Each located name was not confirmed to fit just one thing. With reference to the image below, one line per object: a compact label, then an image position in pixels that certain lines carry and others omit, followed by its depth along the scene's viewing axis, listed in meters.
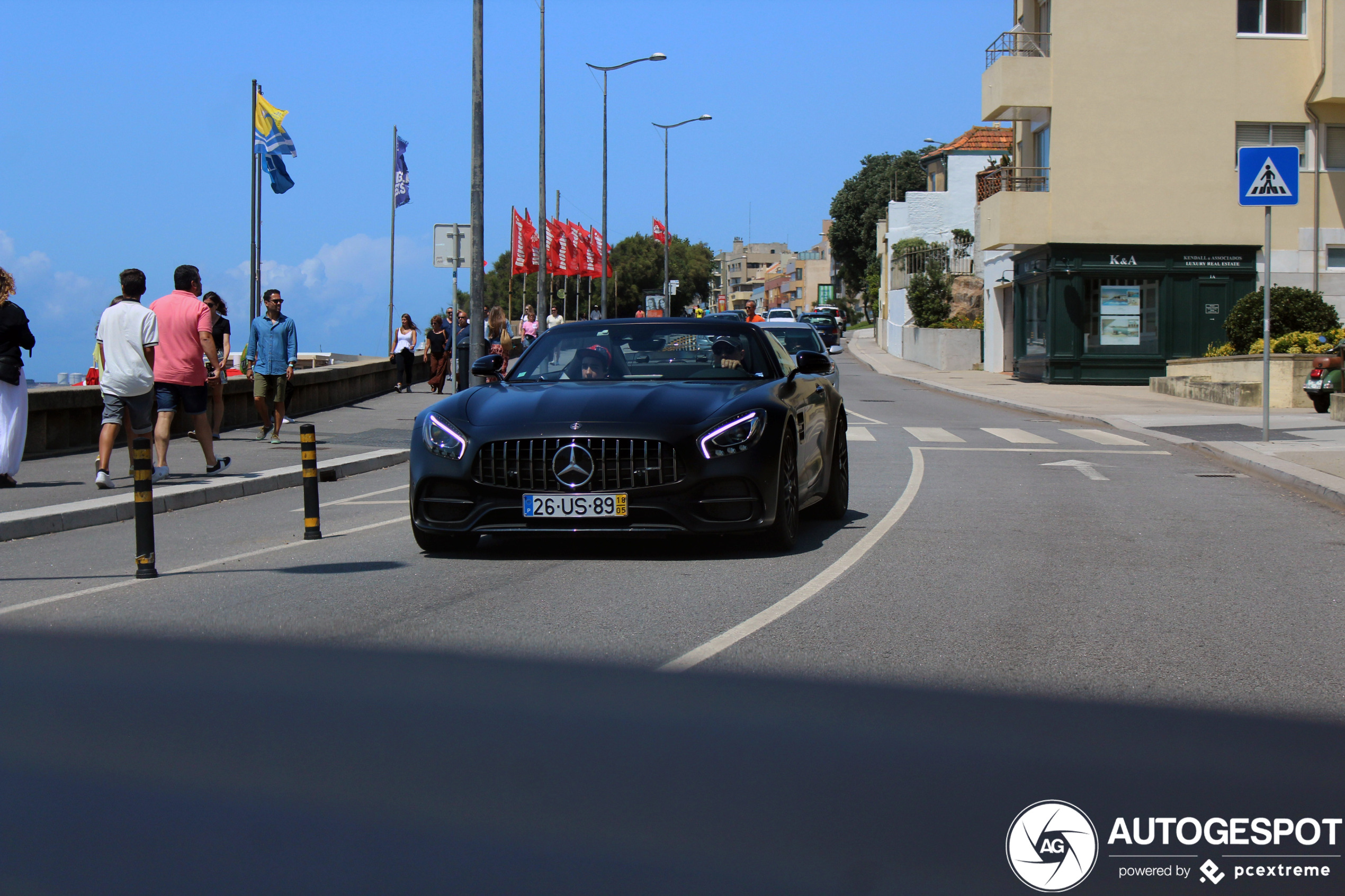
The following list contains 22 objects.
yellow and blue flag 36.69
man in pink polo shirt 12.45
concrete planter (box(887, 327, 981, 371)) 46.03
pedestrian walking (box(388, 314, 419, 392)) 30.00
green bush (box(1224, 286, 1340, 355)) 26.44
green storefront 34.03
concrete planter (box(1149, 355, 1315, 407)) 23.86
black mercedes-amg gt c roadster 7.78
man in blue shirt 16.78
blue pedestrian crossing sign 15.50
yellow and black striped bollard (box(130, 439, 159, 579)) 7.49
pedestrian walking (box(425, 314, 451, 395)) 29.61
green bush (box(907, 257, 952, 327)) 51.97
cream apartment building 33.81
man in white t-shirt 11.78
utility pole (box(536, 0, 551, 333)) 33.12
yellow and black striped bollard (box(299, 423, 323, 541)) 9.33
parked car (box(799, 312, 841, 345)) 56.97
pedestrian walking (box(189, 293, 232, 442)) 16.12
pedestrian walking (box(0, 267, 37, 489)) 11.76
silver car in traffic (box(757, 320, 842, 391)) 23.33
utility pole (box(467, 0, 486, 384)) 21.70
